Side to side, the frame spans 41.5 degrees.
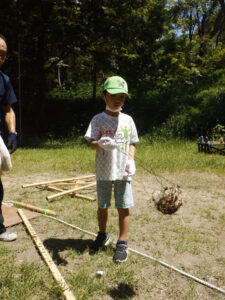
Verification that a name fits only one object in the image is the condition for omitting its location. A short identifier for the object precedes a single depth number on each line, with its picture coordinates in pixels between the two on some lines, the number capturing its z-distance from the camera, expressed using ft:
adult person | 9.63
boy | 9.00
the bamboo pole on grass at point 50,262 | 7.25
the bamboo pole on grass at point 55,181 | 17.06
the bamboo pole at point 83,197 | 16.11
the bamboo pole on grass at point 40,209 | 13.42
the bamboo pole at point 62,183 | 18.06
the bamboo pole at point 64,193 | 15.25
